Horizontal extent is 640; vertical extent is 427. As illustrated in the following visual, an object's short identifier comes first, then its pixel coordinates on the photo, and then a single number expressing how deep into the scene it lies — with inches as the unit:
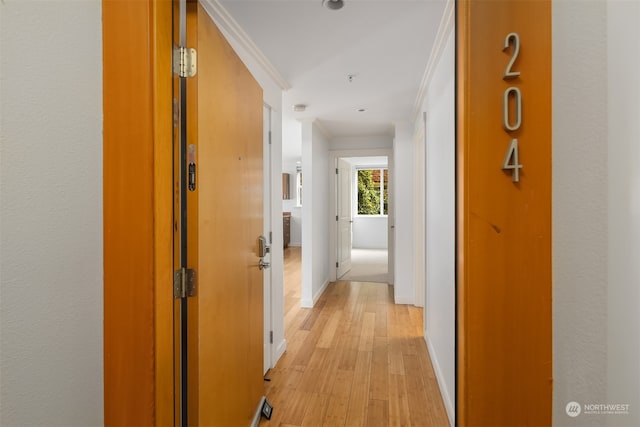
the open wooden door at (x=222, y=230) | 41.1
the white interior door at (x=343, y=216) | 200.5
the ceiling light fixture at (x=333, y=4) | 61.3
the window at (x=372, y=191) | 347.9
